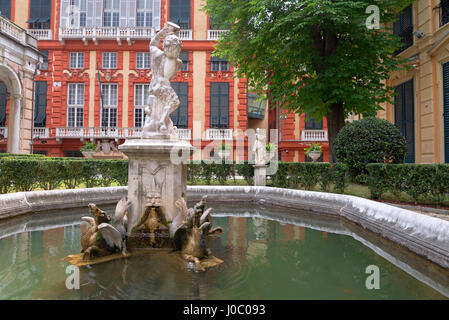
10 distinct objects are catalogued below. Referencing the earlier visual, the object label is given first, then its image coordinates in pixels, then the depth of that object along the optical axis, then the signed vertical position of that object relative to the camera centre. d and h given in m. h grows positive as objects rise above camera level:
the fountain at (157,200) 3.06 -0.46
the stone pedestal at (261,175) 9.41 -0.28
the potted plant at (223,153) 15.49 +0.85
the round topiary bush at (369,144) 8.55 +0.79
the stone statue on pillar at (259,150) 9.47 +0.63
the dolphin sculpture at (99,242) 2.94 -0.90
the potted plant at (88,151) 15.93 +0.93
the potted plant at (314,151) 16.72 +1.06
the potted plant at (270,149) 12.02 +0.92
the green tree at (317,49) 9.36 +4.82
